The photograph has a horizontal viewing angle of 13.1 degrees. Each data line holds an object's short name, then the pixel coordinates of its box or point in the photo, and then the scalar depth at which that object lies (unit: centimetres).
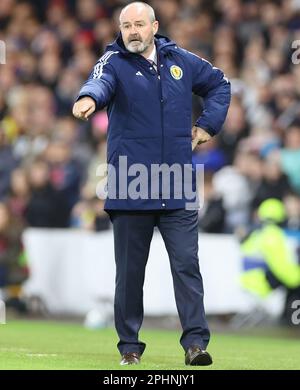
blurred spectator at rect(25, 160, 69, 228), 1705
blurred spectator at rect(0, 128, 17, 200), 1723
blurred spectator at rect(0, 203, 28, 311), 1602
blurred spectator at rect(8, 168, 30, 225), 1722
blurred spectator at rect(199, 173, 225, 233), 1541
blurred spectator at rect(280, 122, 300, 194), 1574
